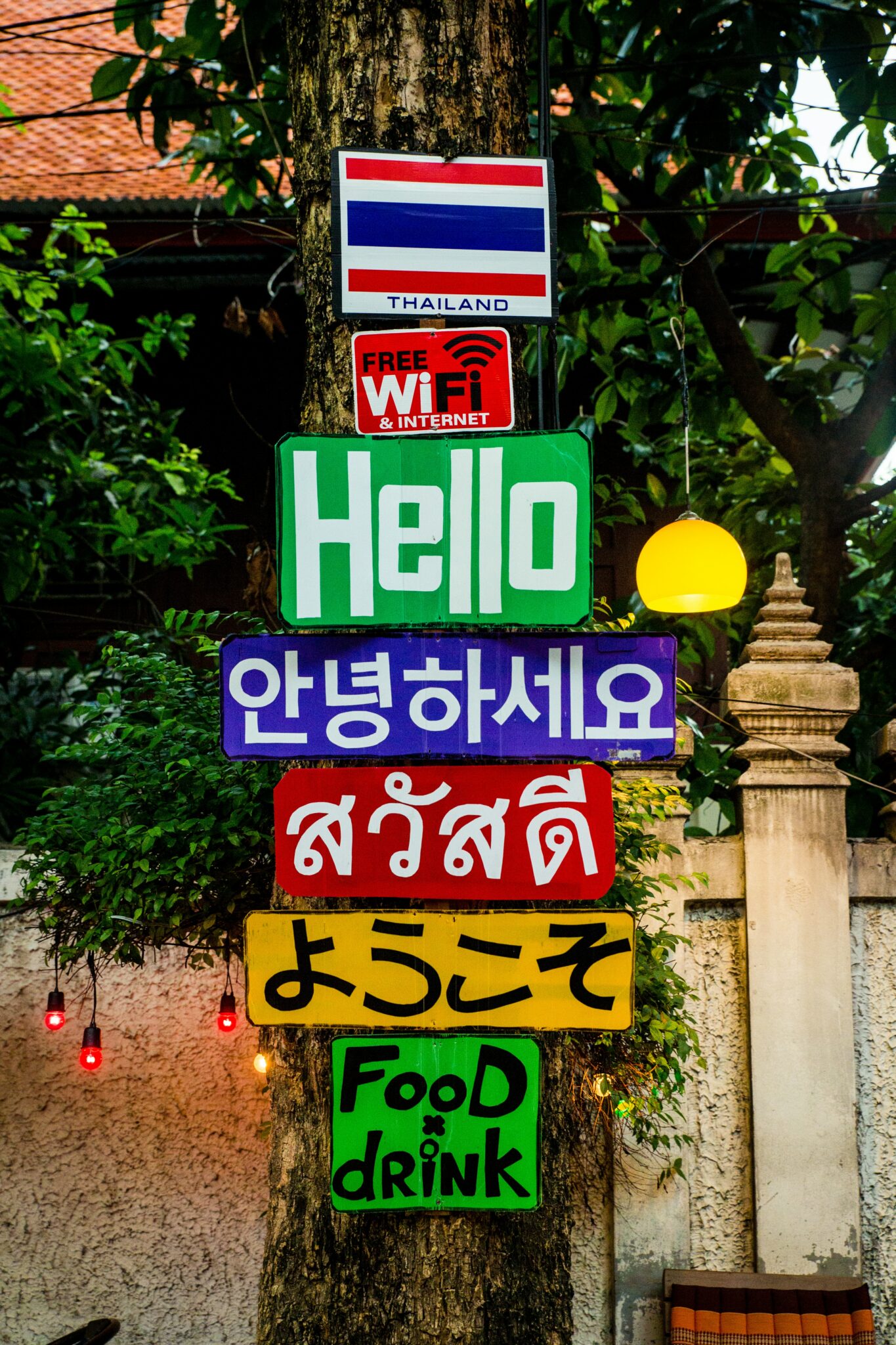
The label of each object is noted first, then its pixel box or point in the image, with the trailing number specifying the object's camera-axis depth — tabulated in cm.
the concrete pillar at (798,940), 394
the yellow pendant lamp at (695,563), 389
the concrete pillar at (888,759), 432
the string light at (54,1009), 384
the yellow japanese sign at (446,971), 206
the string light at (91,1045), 382
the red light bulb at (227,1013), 405
